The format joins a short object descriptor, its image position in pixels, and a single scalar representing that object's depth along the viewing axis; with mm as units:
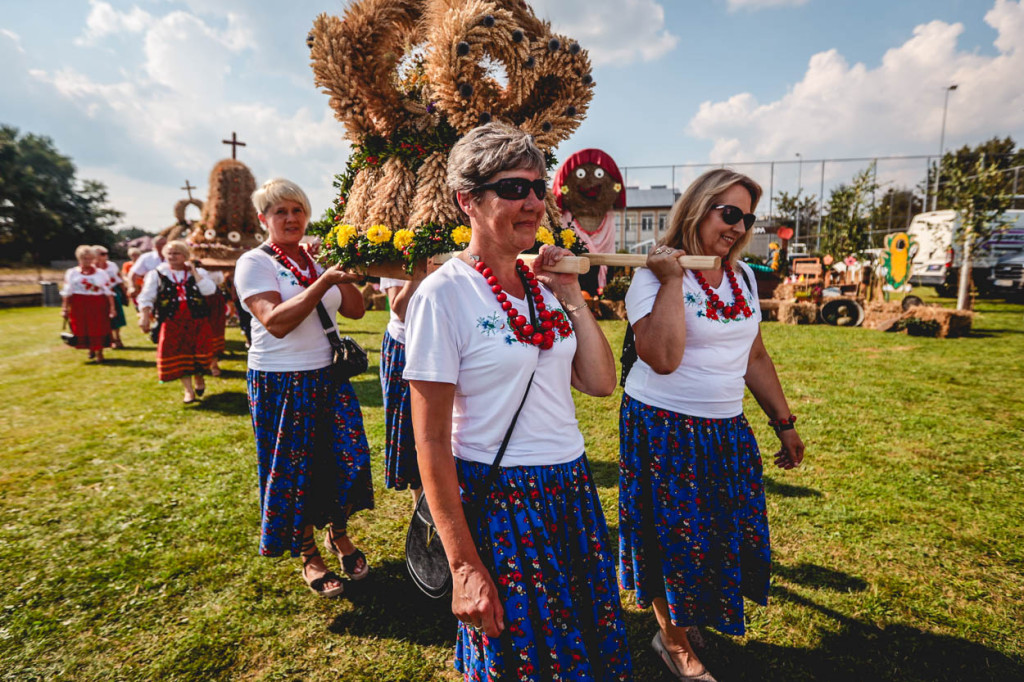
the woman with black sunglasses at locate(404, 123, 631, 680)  1469
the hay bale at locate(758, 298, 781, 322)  13217
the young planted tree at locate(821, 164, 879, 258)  16172
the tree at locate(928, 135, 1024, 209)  14227
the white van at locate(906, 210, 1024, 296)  16066
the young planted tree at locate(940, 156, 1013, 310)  13445
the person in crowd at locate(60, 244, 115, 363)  9672
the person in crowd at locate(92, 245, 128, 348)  10344
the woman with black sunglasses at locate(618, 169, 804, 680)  2213
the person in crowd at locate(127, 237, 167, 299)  10656
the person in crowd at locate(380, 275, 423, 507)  3348
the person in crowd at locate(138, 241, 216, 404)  6742
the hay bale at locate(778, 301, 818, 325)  12695
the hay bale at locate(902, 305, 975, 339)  10664
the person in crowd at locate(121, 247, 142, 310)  12016
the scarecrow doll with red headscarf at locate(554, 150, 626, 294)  12562
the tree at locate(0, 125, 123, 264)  40188
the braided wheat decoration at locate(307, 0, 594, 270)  2514
